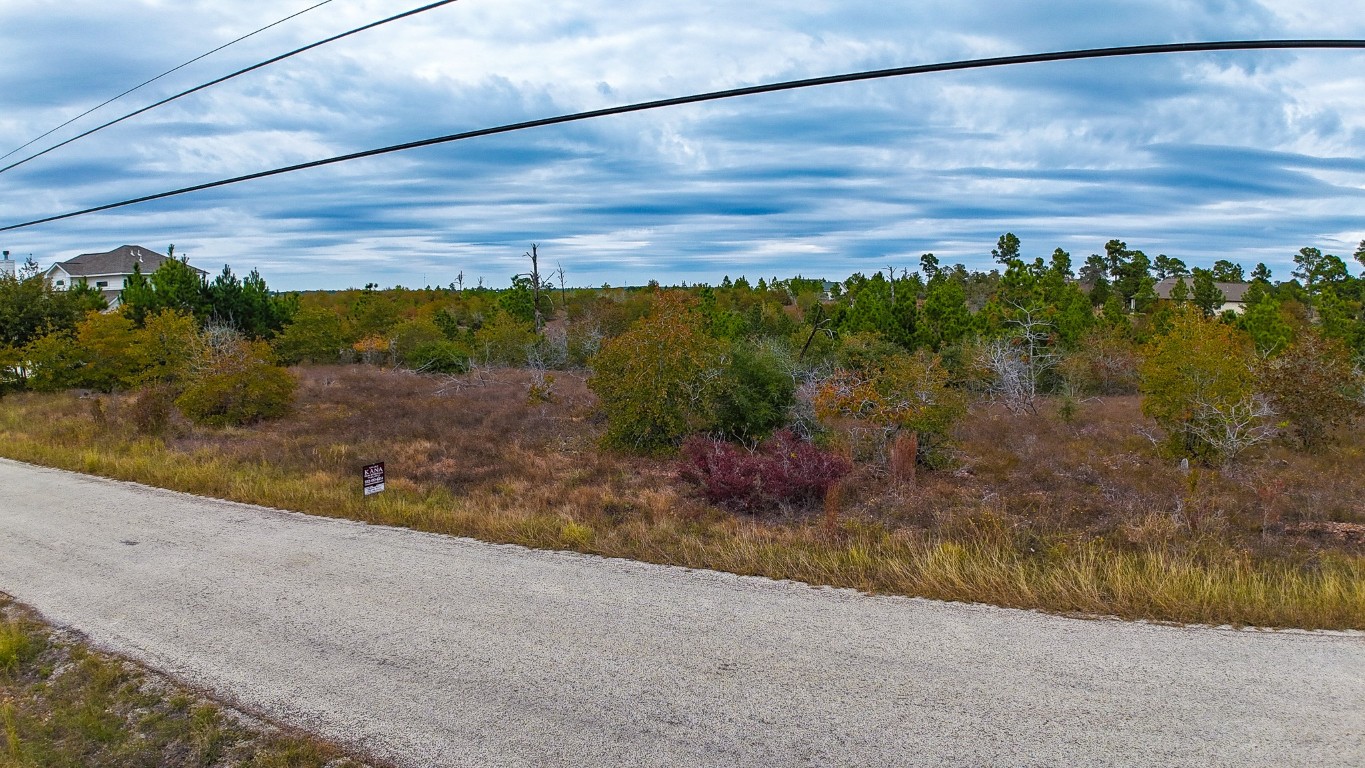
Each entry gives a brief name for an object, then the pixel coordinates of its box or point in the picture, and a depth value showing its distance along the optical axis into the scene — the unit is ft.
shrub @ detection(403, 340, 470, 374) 127.09
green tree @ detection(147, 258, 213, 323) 130.31
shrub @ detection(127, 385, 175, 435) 61.26
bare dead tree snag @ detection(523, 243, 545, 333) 142.00
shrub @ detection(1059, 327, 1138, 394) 105.91
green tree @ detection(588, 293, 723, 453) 56.65
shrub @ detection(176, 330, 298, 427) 69.41
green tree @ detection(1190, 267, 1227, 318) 155.22
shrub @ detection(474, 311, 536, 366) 125.49
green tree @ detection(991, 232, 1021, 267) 203.96
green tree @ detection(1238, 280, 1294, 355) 106.22
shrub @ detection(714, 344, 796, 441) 58.23
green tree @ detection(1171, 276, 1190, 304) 140.81
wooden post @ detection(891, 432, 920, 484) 44.65
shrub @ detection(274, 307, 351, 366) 142.61
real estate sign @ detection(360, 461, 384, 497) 35.12
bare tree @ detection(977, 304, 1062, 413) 79.36
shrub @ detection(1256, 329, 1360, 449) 58.85
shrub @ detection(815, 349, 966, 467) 50.19
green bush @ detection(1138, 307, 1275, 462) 51.21
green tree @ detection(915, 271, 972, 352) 120.47
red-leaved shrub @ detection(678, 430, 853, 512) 37.19
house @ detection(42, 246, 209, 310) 245.45
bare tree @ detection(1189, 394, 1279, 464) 48.42
